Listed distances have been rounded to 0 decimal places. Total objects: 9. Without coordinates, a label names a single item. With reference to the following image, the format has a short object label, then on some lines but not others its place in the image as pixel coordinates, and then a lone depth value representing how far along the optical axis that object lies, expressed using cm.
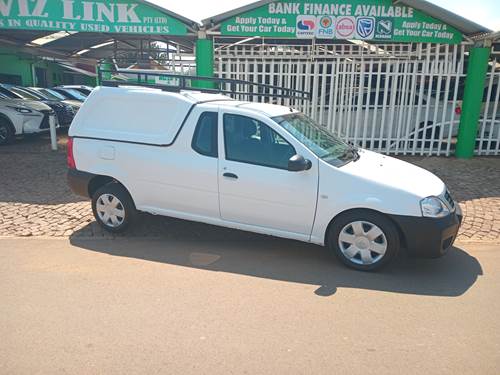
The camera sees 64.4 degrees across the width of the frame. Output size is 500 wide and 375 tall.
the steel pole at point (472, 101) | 901
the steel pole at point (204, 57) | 880
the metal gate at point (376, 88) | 925
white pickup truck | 384
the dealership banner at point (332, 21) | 857
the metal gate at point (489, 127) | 951
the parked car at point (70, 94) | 1559
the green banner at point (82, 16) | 815
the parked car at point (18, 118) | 1070
